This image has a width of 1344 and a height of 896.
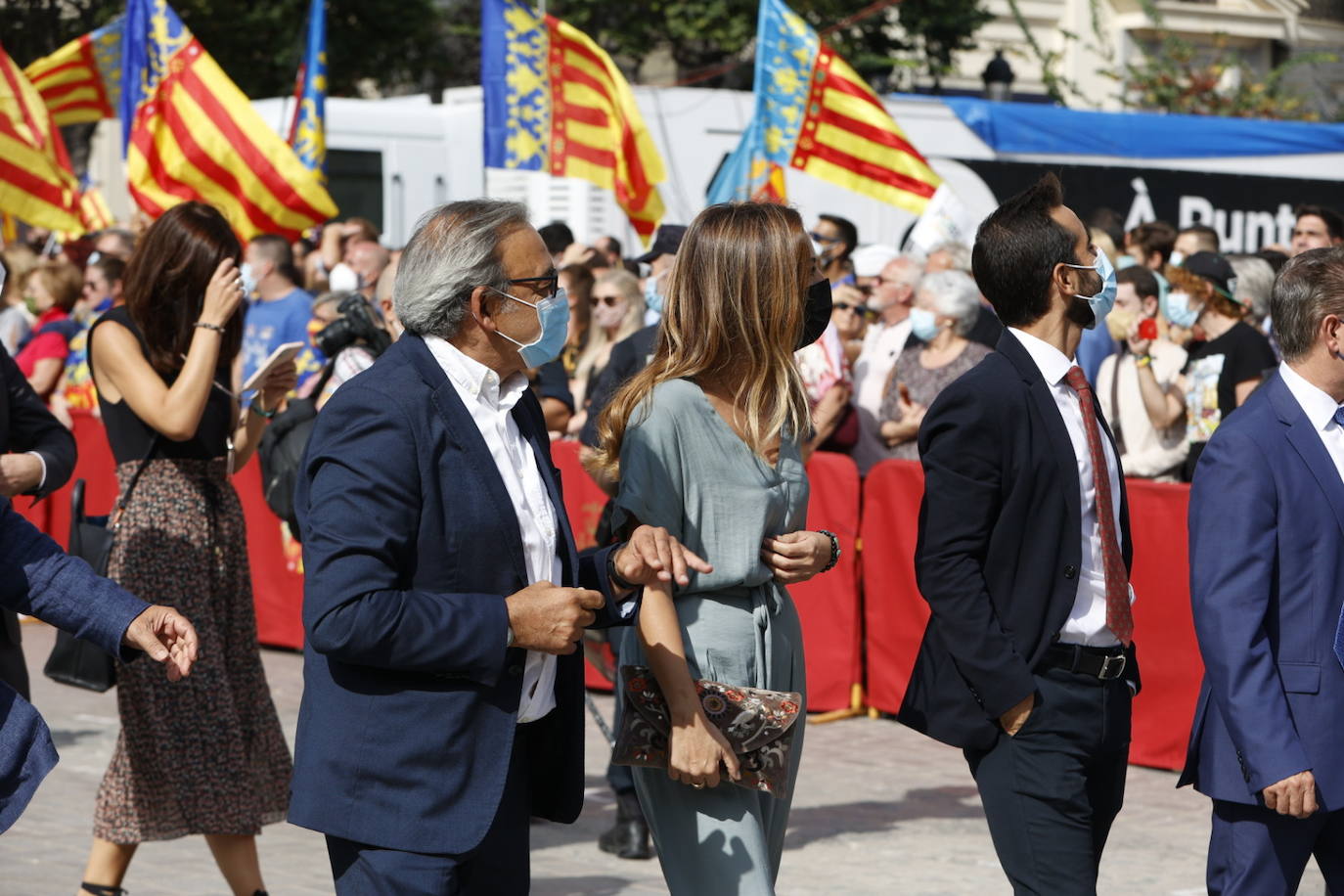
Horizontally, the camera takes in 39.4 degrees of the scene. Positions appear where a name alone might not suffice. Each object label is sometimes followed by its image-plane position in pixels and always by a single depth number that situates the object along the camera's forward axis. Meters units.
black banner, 15.82
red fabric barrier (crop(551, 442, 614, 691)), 8.91
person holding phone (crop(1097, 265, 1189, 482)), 8.73
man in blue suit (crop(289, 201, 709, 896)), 3.25
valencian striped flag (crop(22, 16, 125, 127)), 15.02
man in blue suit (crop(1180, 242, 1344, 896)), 3.83
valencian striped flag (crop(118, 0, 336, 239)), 10.25
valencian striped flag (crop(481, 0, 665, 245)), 11.62
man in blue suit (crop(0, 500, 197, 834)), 3.49
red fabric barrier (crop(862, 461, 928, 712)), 8.41
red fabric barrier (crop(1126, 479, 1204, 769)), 7.55
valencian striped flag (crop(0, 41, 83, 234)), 10.75
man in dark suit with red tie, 3.91
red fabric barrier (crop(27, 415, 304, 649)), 10.47
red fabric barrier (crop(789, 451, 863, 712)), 8.65
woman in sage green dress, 3.75
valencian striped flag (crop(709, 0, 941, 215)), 11.13
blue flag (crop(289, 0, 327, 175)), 12.45
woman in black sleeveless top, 5.38
